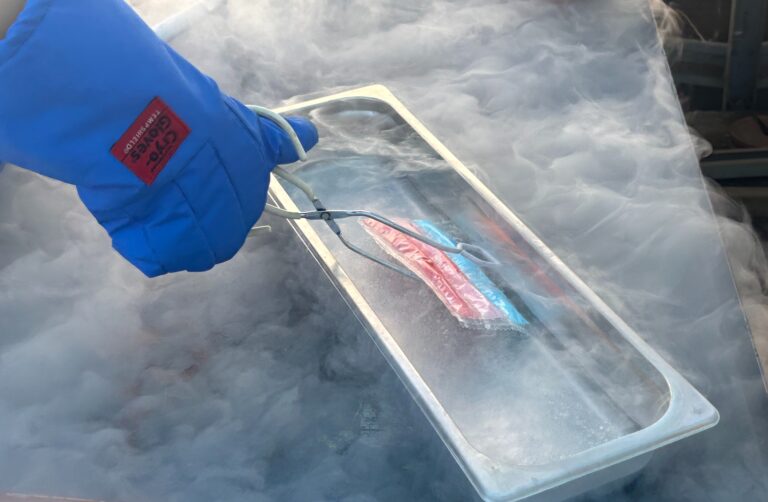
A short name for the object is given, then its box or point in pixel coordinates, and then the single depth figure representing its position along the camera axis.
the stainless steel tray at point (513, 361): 1.24
